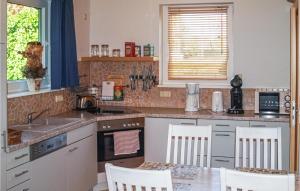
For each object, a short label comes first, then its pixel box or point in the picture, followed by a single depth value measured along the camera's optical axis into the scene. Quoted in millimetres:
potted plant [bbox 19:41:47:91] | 4230
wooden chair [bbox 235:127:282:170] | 3086
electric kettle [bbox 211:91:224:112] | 5082
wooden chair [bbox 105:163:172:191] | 1934
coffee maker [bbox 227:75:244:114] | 5016
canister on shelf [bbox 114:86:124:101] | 5561
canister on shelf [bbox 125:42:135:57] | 5371
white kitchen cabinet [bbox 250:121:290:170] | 4598
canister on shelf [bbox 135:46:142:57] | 5377
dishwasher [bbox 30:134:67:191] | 3312
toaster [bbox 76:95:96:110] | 5195
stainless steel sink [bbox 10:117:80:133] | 3734
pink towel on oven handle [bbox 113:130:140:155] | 4777
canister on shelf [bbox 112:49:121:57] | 5453
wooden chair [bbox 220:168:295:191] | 1806
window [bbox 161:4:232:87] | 5285
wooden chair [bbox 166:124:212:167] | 3211
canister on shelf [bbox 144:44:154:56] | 5344
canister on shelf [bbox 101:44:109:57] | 5480
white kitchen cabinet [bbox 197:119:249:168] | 4715
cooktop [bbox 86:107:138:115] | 4945
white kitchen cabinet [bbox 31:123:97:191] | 3432
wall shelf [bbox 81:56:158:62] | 5270
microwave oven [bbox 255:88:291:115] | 4918
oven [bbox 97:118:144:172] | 4707
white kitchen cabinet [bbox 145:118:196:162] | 4949
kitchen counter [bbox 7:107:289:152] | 4485
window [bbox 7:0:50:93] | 4109
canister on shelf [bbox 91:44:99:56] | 5500
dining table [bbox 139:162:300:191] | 2472
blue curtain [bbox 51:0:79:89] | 4570
